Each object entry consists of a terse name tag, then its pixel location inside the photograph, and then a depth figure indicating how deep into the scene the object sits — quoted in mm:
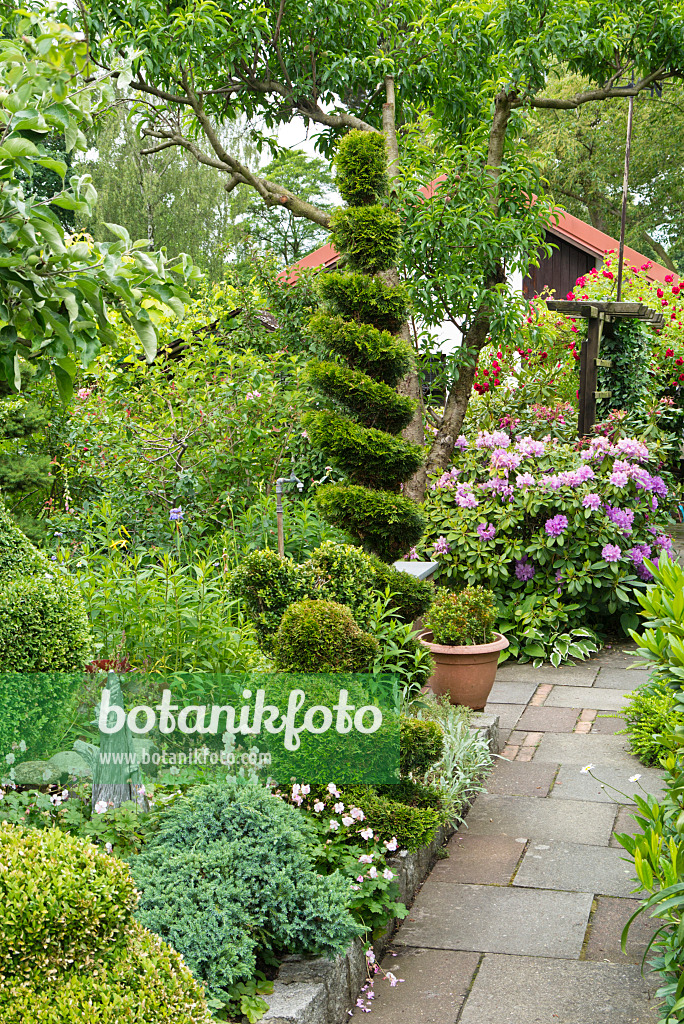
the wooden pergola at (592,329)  8102
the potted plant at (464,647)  5121
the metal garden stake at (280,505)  4582
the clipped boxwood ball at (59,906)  1727
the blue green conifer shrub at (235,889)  2486
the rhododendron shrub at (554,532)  6848
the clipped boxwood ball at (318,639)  3244
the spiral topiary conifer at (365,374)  4754
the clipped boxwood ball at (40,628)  3037
